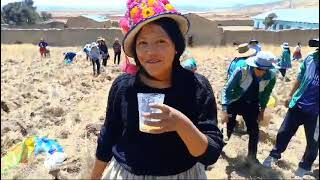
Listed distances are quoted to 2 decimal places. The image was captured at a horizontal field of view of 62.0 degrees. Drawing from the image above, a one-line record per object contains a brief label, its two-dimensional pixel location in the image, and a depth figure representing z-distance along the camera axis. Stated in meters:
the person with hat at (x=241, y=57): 2.70
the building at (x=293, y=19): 23.98
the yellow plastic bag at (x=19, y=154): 2.79
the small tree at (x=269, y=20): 28.97
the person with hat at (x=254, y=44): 5.26
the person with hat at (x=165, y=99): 1.03
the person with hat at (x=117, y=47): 9.27
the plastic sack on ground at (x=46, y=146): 2.90
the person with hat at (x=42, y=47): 11.81
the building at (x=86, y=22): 23.08
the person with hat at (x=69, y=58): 10.76
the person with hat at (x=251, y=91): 2.61
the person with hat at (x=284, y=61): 6.60
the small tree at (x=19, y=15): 30.04
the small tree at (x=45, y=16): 43.06
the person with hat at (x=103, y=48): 8.39
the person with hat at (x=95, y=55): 7.39
